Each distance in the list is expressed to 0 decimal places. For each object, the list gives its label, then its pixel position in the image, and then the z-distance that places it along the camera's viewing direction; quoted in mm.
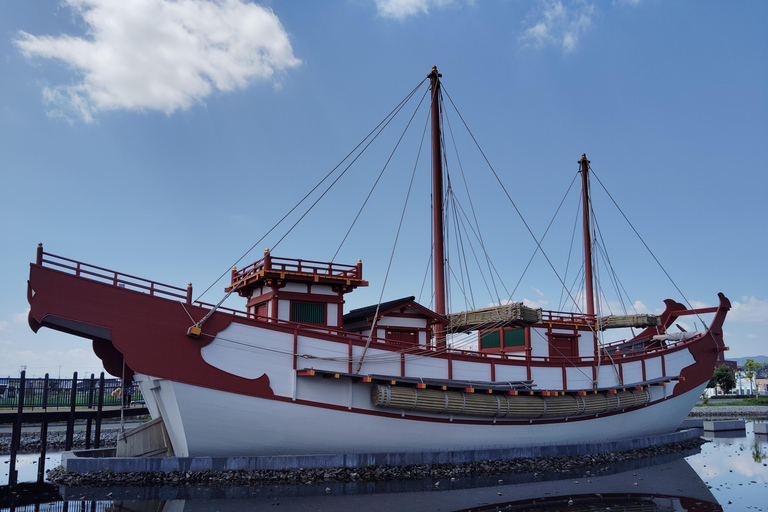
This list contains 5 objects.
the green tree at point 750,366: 75750
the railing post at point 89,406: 22016
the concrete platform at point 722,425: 30344
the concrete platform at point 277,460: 14242
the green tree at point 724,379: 65625
